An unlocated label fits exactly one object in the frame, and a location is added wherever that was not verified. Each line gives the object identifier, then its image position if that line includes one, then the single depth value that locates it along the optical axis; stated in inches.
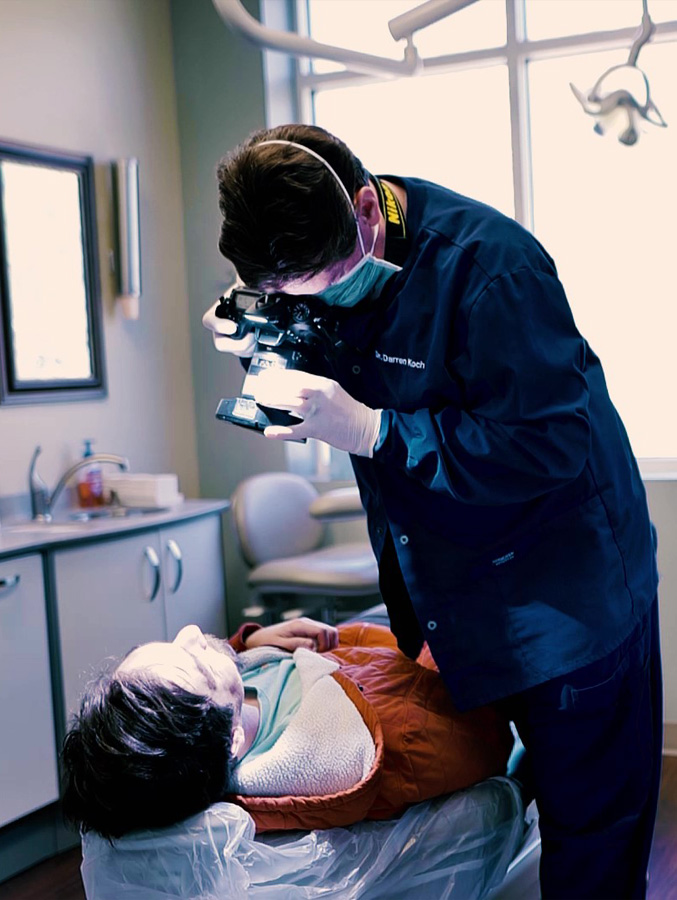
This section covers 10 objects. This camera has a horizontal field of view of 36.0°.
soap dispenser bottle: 129.2
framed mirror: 120.5
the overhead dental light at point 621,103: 104.9
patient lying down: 55.6
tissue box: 126.1
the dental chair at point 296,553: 121.6
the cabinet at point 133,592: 105.6
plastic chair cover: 55.0
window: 132.3
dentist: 53.1
